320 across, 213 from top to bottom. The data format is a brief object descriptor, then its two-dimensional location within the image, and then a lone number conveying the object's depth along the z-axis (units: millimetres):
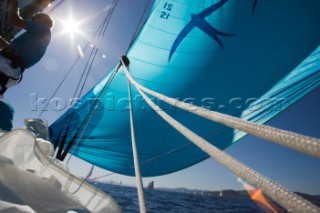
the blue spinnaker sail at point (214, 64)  4734
